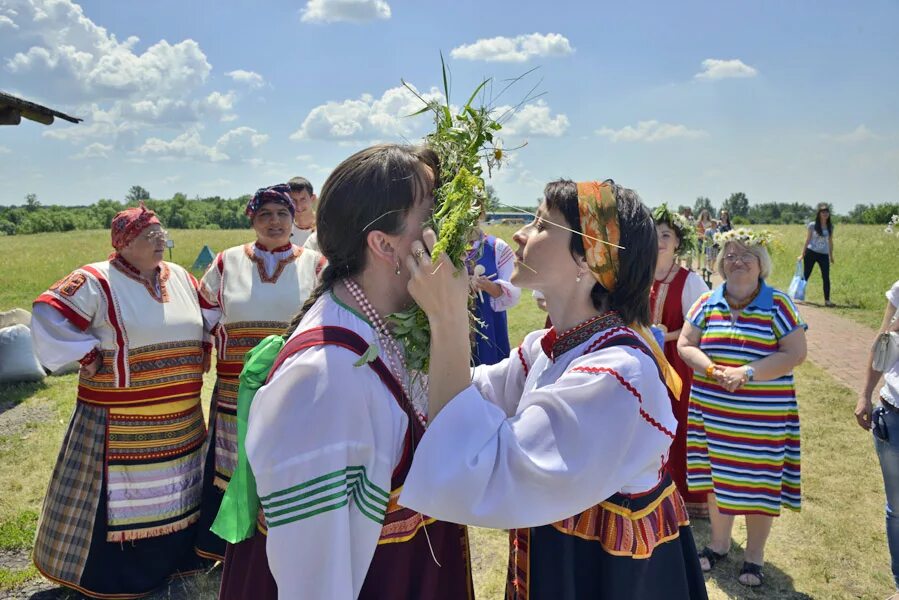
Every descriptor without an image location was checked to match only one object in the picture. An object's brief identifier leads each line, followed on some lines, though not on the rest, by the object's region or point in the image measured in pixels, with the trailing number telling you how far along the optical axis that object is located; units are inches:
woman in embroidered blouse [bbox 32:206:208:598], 139.9
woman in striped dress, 145.2
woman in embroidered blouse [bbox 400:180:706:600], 57.2
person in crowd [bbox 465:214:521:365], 177.2
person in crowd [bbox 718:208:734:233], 685.5
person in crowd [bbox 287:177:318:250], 230.8
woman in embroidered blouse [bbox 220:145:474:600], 54.8
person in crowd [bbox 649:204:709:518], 181.3
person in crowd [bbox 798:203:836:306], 506.6
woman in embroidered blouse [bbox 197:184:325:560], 155.3
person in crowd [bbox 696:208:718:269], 720.3
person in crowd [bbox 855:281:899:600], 123.9
